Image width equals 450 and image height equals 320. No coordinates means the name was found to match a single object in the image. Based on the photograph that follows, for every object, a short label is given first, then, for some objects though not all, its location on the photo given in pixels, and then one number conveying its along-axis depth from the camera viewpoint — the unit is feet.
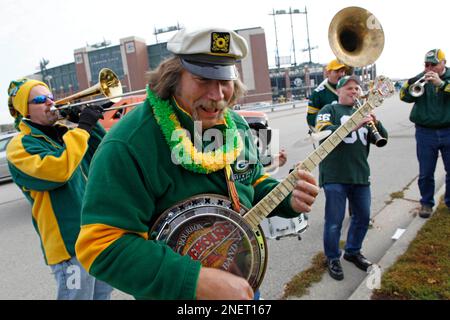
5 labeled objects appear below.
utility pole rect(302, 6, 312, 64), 159.94
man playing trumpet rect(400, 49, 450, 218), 14.74
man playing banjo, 4.06
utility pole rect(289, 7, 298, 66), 163.63
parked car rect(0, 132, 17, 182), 33.83
